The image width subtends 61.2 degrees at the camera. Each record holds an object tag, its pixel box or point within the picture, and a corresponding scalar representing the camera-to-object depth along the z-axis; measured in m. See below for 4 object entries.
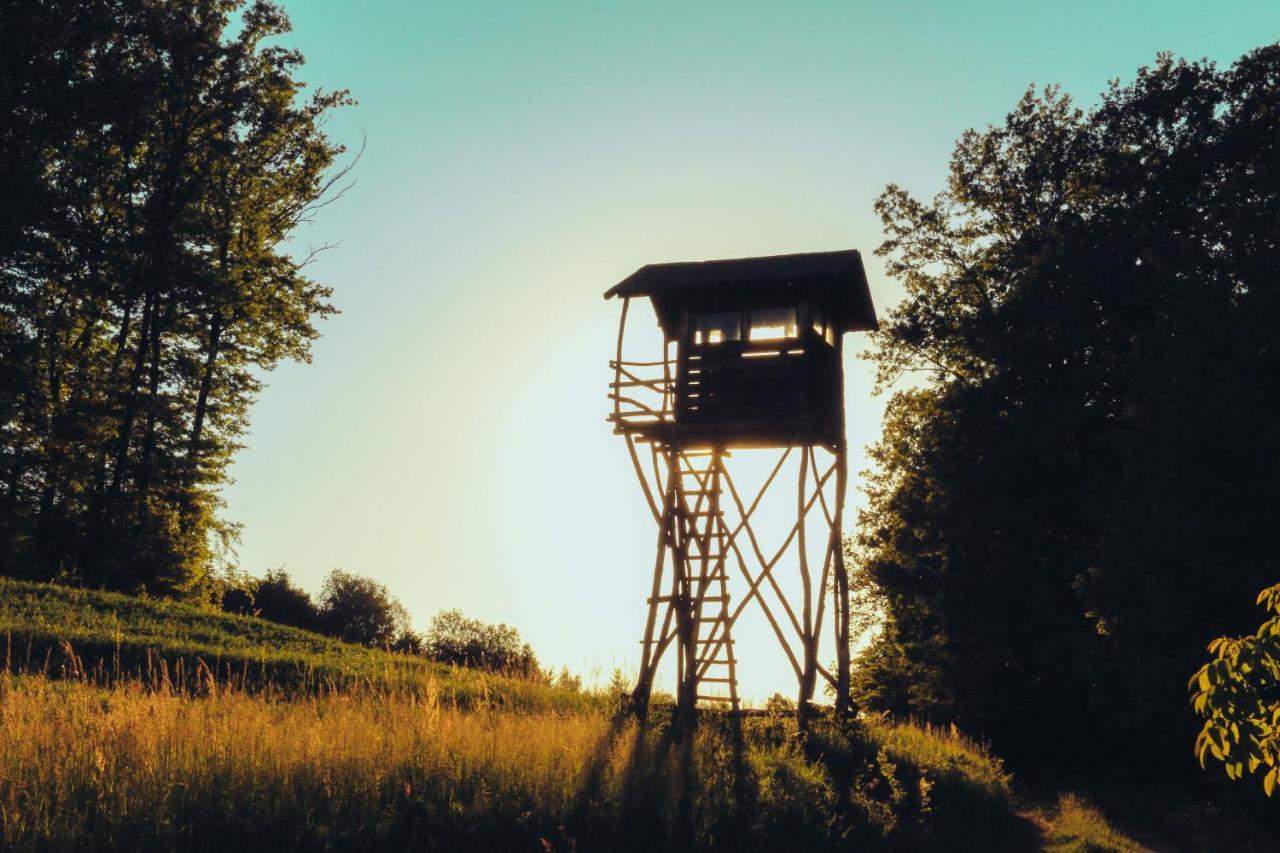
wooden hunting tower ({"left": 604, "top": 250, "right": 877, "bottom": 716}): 18.88
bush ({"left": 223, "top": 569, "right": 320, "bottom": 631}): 53.00
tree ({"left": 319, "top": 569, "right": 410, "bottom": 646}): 60.34
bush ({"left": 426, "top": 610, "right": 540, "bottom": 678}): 53.31
